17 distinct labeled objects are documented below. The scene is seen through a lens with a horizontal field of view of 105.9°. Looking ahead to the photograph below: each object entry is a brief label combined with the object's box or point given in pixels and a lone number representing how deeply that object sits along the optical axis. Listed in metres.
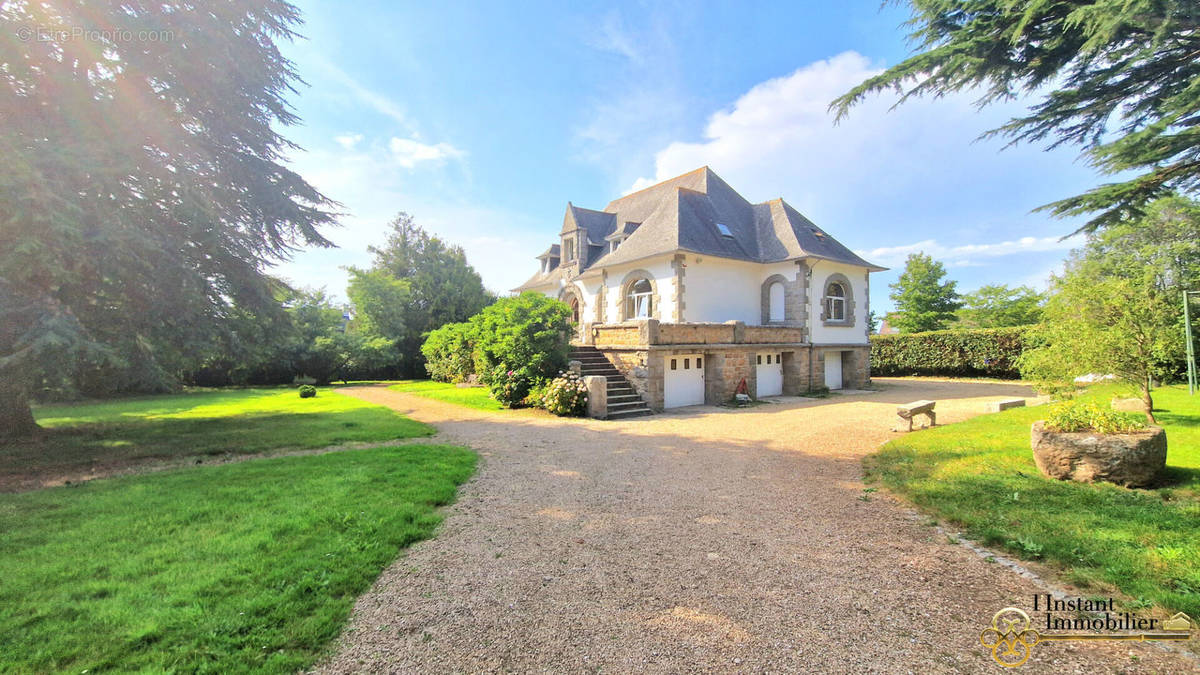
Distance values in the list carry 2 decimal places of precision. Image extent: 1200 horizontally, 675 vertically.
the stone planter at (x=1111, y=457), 4.61
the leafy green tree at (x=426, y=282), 26.50
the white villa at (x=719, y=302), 12.89
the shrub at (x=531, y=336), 12.18
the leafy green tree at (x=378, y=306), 25.17
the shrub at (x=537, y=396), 11.85
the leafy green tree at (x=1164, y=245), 19.34
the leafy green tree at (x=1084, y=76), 4.90
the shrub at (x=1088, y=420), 4.92
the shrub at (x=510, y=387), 12.30
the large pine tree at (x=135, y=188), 6.21
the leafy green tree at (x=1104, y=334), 6.93
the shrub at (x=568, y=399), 11.14
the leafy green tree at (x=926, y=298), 33.69
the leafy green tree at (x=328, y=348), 21.45
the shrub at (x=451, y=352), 17.47
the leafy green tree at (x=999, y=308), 30.05
